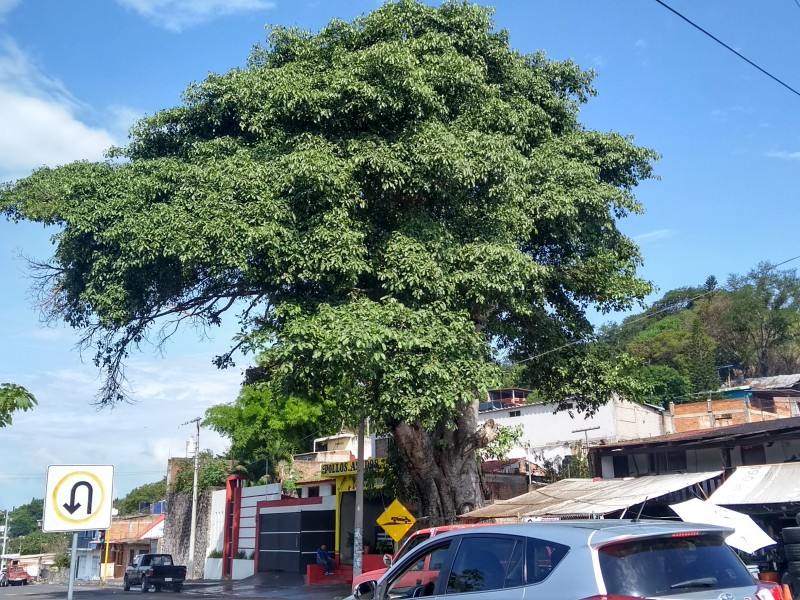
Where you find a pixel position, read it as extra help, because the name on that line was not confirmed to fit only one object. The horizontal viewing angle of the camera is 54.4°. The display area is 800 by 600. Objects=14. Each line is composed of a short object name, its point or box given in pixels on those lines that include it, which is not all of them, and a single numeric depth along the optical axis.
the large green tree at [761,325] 75.00
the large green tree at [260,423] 46.03
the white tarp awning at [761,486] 15.94
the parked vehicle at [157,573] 33.41
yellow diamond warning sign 18.84
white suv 5.02
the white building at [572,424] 42.75
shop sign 24.89
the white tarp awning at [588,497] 16.50
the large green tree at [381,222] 16.70
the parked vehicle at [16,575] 53.91
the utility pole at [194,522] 40.39
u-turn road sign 7.86
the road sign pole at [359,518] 20.42
